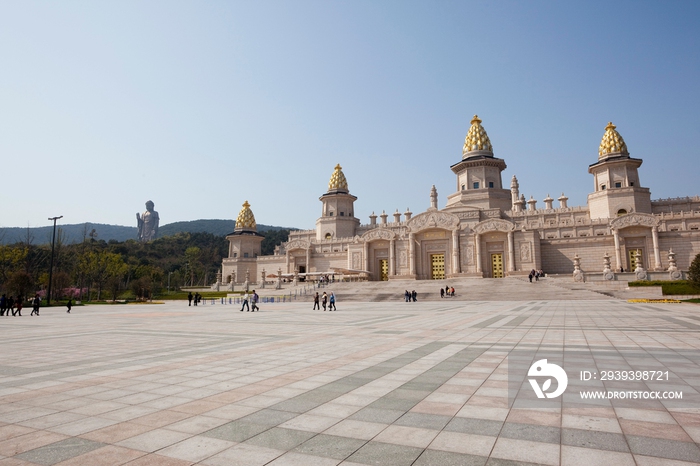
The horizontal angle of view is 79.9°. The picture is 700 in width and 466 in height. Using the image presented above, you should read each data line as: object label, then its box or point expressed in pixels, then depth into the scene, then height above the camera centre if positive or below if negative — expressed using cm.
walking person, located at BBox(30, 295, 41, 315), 2515 -150
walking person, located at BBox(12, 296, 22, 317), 2525 -148
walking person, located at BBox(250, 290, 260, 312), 2567 -144
